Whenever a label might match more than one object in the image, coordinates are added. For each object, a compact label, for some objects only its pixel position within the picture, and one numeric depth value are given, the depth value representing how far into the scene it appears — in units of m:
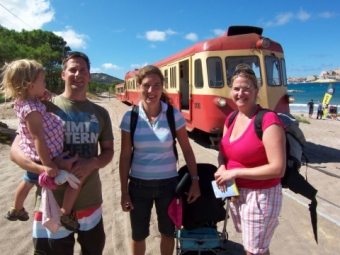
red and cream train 7.48
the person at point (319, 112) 21.28
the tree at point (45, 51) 27.57
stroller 2.55
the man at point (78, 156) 2.01
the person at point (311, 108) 22.71
